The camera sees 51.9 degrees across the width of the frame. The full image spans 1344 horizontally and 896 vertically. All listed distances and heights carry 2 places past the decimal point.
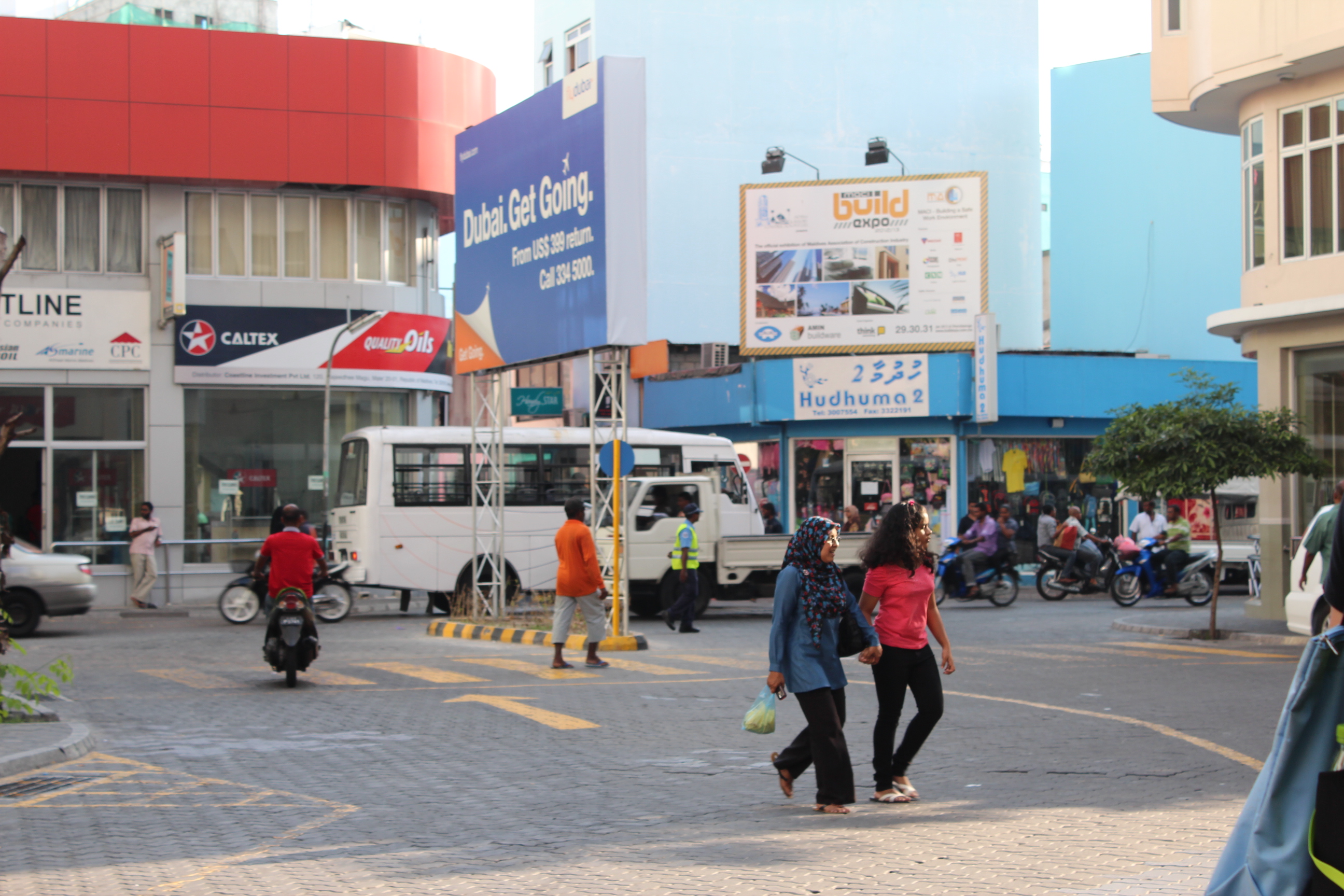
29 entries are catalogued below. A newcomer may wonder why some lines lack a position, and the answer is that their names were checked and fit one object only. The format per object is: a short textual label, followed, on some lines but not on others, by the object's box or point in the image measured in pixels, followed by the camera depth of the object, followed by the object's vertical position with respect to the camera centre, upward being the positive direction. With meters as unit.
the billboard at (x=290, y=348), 26.25 +2.53
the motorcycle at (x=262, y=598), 21.20 -1.87
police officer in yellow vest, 19.28 -1.26
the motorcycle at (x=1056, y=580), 25.20 -1.94
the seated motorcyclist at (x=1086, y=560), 25.06 -1.56
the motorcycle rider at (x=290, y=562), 13.95 -0.84
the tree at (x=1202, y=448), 17.27 +0.32
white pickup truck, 21.66 -1.15
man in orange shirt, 14.52 -1.04
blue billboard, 16.61 +3.35
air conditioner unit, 36.84 +3.24
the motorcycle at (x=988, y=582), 23.67 -1.85
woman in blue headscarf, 7.48 -0.97
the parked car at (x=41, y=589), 18.77 -1.48
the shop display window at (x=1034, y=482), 31.28 -0.17
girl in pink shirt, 7.73 -0.91
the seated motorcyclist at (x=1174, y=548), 23.53 -1.28
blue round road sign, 17.36 +0.26
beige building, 18.25 +3.65
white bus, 22.38 -0.42
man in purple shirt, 23.61 -1.27
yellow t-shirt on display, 31.42 +0.16
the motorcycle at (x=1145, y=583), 23.16 -1.85
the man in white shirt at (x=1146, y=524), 25.67 -0.95
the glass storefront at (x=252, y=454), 26.48 +0.49
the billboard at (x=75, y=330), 25.36 +2.79
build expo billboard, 31.50 +4.88
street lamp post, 25.83 +1.39
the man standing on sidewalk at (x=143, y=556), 24.00 -1.34
